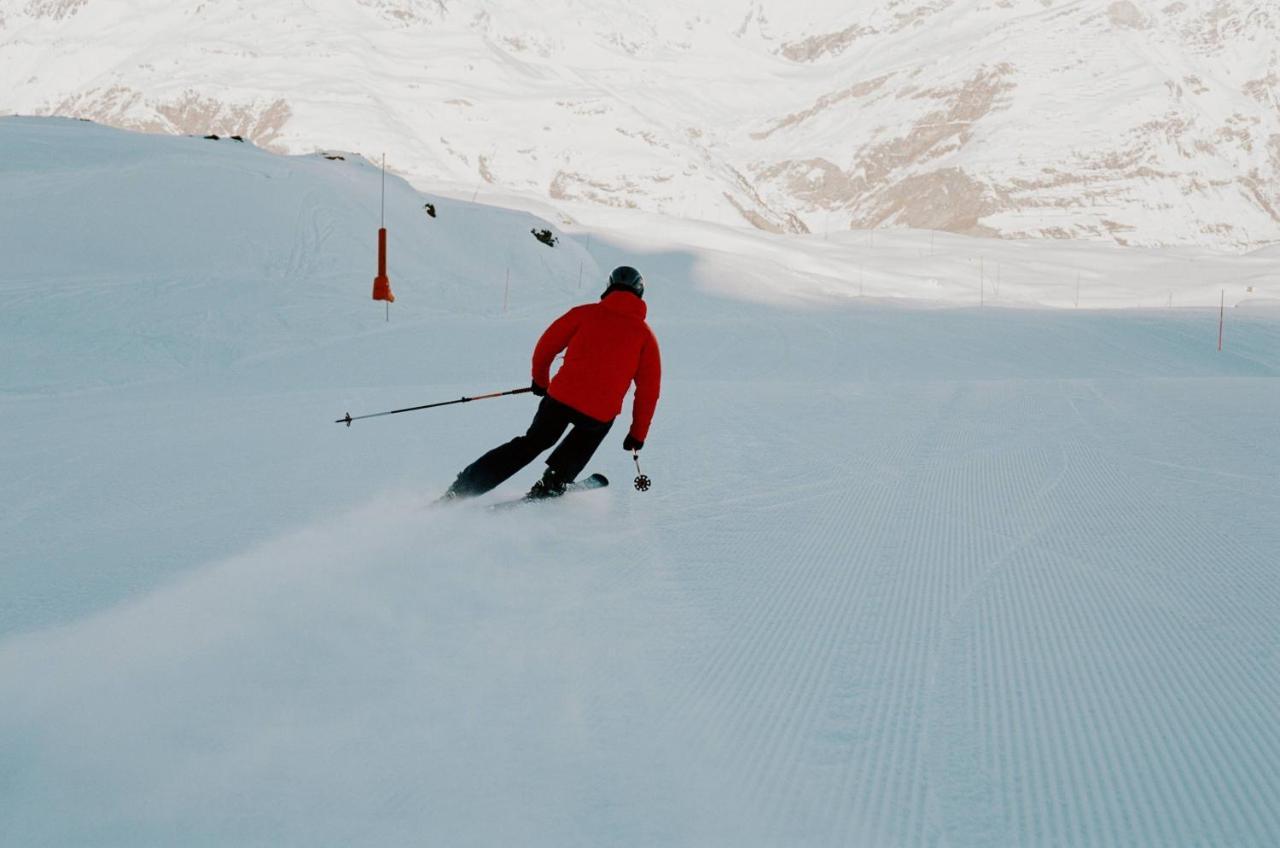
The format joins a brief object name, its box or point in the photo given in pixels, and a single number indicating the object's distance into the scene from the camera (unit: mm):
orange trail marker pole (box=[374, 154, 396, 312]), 17234
